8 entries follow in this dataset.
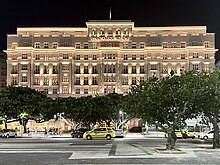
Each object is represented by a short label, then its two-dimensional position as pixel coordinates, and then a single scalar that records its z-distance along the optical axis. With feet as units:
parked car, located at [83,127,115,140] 192.44
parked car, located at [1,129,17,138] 226.46
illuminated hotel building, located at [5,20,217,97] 447.01
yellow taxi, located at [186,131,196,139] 213.66
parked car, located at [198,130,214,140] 192.48
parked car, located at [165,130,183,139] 205.98
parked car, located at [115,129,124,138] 211.61
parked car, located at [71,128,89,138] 219.20
